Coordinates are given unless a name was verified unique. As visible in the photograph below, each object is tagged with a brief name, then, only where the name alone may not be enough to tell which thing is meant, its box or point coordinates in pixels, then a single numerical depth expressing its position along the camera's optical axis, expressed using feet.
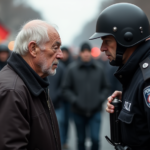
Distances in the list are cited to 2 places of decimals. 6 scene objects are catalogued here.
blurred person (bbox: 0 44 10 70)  20.11
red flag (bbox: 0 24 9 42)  62.91
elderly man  6.72
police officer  7.54
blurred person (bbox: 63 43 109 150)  17.06
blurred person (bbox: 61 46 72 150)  20.21
